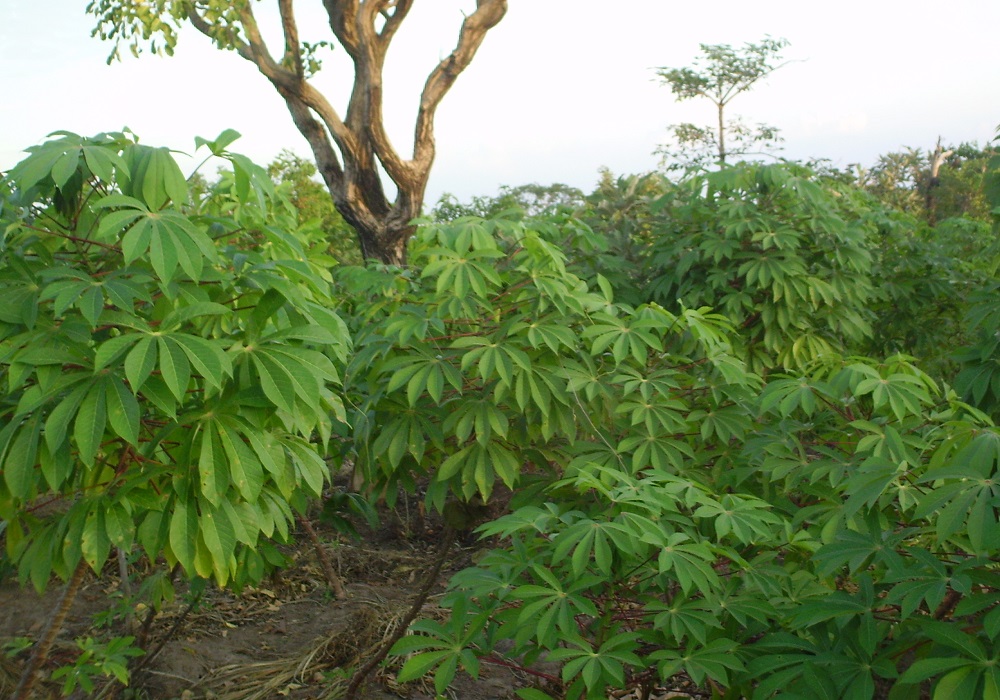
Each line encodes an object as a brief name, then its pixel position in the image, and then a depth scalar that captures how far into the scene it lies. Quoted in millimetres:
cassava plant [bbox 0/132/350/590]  1688
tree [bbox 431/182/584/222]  10922
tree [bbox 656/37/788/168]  15797
